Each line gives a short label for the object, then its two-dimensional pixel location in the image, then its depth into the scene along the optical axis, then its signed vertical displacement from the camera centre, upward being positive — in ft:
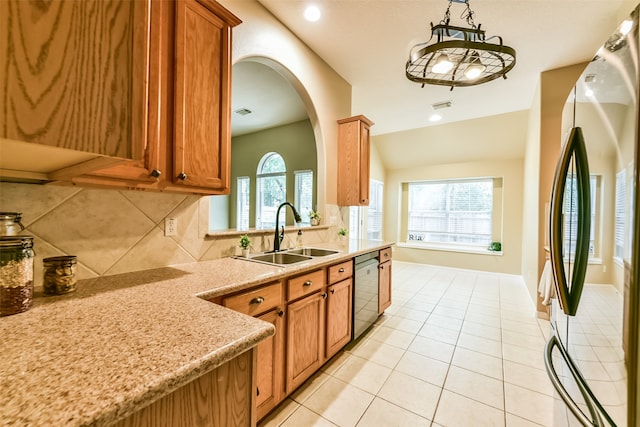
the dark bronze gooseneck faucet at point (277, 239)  7.29 -0.83
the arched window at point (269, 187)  18.31 +1.72
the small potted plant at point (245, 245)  6.32 -0.88
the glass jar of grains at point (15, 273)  2.64 -0.72
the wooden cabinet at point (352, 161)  10.66 +2.20
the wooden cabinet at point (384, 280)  9.37 -2.66
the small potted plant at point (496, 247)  17.89 -2.39
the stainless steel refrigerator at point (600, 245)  2.24 -0.33
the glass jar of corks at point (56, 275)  3.39 -0.92
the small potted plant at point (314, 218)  9.71 -0.27
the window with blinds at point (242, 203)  20.33 +0.58
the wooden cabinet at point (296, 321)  4.73 -2.61
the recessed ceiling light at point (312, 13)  7.62 +6.16
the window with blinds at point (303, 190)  17.19 +1.44
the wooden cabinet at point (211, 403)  2.00 -1.73
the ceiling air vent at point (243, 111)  15.10 +6.06
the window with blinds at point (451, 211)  18.79 +0.10
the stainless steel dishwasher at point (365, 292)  7.80 -2.68
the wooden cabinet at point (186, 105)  3.70 +1.84
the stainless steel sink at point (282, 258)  7.01 -1.38
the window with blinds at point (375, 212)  20.87 -0.02
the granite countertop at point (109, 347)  1.55 -1.21
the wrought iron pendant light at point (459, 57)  5.39 +3.71
